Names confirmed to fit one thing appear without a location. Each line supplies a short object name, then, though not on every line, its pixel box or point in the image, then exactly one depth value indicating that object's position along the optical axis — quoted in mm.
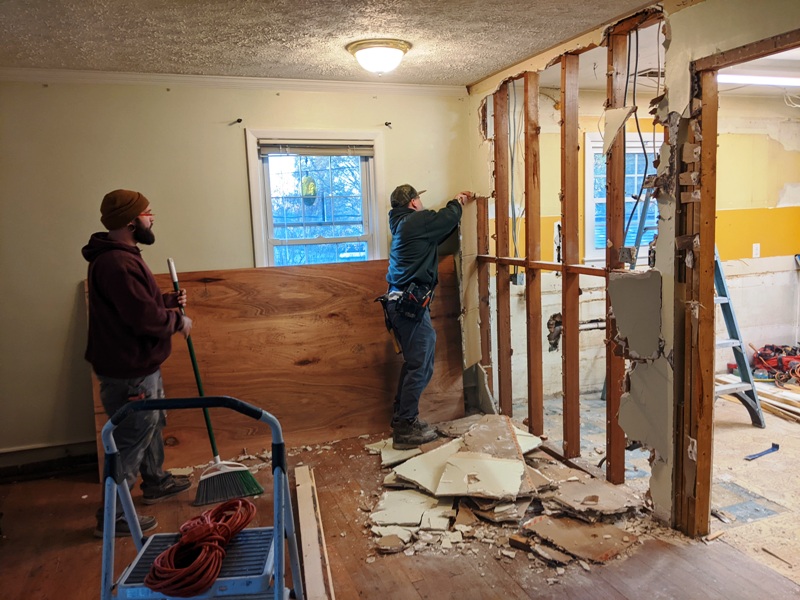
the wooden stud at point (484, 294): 4125
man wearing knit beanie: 2613
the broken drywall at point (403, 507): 2771
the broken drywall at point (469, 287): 4102
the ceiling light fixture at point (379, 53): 2967
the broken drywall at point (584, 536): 2461
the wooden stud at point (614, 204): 2684
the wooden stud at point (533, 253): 3363
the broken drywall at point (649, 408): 2568
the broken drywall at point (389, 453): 3428
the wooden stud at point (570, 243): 3055
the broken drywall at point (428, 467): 3039
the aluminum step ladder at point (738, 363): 4215
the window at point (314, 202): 3812
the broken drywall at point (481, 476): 2850
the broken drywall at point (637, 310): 2547
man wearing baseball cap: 3611
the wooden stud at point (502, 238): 3787
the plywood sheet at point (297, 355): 3611
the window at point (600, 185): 4887
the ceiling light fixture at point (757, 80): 4116
